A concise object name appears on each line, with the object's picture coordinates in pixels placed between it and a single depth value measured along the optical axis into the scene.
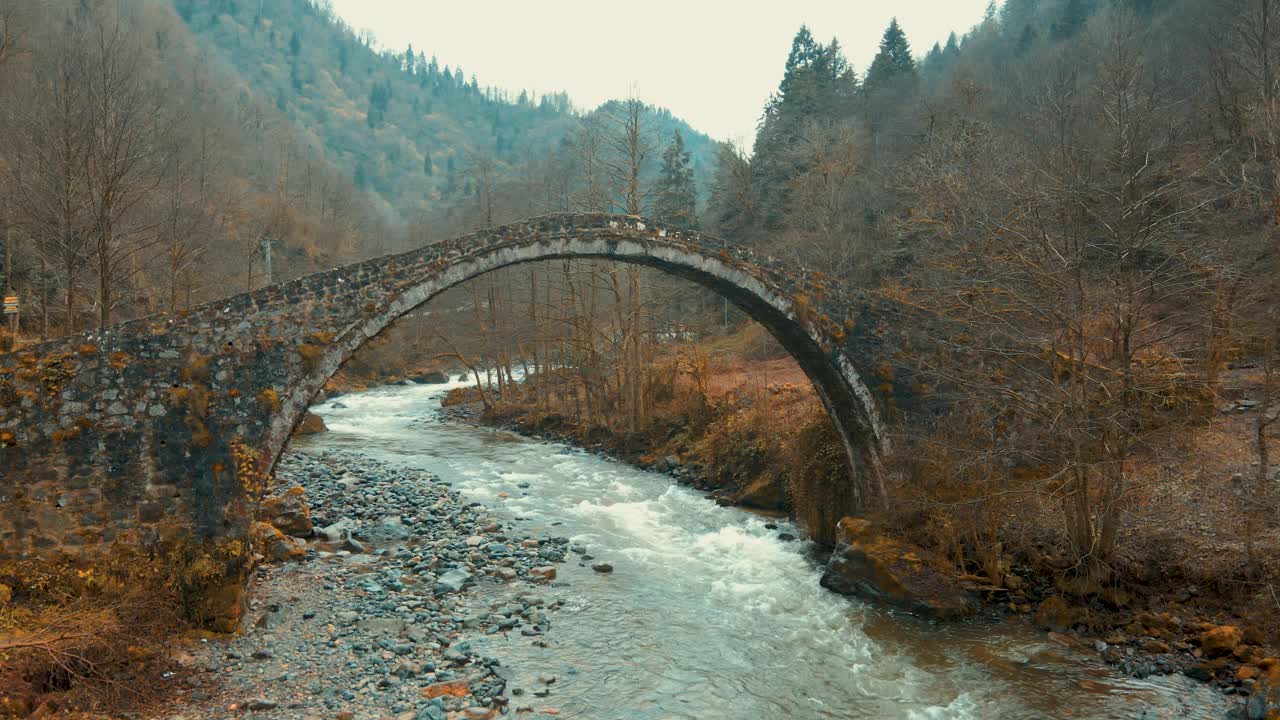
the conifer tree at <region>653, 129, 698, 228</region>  41.75
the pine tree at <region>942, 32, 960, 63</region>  54.14
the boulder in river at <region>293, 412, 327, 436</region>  23.61
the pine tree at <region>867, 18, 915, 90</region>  45.16
